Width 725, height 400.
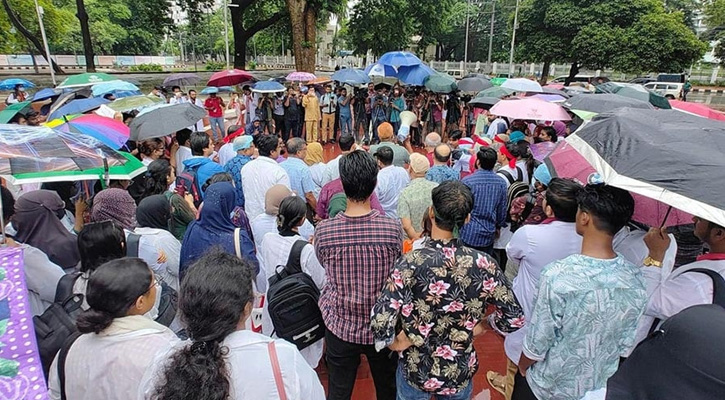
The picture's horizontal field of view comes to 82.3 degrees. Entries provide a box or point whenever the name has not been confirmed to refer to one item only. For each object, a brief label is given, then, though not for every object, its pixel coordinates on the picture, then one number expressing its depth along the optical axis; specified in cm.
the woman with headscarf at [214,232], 294
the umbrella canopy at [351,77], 1018
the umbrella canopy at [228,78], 1026
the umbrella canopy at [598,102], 439
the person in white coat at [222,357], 120
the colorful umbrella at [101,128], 418
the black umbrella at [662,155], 142
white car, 2448
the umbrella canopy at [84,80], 841
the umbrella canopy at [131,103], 647
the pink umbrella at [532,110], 491
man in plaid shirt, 207
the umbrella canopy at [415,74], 1006
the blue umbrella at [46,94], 892
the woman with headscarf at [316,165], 482
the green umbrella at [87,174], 250
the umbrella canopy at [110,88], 786
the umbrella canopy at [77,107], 612
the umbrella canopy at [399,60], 1011
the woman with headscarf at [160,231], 290
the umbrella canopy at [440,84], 976
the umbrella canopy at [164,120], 458
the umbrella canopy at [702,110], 391
